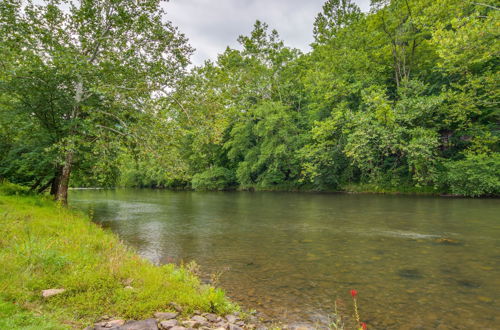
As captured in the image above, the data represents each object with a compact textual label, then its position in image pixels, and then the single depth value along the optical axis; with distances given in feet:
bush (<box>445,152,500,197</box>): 78.74
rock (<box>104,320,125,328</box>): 12.92
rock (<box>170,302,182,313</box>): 15.44
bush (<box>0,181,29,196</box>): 47.27
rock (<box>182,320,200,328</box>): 13.77
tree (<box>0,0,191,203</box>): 42.78
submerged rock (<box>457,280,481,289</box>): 22.05
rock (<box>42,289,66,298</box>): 14.43
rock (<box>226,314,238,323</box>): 15.60
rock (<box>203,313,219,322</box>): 15.10
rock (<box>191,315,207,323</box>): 14.61
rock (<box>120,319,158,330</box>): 12.92
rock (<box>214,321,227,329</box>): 14.46
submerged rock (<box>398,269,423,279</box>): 24.43
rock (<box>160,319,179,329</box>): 13.41
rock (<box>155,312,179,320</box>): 14.33
